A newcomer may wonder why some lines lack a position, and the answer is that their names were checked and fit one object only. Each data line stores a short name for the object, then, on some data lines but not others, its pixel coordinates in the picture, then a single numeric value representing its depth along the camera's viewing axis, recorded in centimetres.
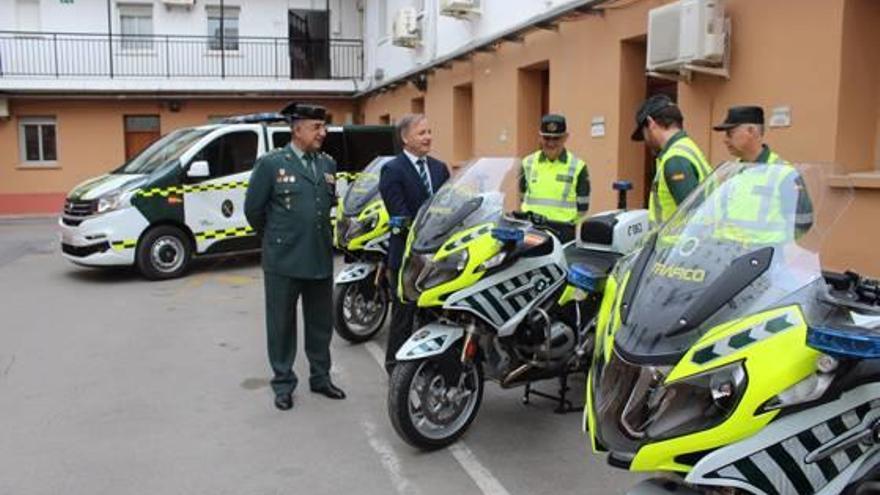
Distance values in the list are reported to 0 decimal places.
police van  1003
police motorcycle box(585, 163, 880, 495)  227
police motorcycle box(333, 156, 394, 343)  680
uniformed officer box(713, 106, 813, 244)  250
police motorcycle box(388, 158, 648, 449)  425
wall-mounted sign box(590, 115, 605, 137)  959
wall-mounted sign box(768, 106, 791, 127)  669
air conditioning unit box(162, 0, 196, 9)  2291
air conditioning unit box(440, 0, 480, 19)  1341
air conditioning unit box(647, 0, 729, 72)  699
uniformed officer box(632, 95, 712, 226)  427
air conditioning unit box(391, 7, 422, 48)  1667
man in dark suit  520
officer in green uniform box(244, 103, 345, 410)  504
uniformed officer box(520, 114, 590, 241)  582
